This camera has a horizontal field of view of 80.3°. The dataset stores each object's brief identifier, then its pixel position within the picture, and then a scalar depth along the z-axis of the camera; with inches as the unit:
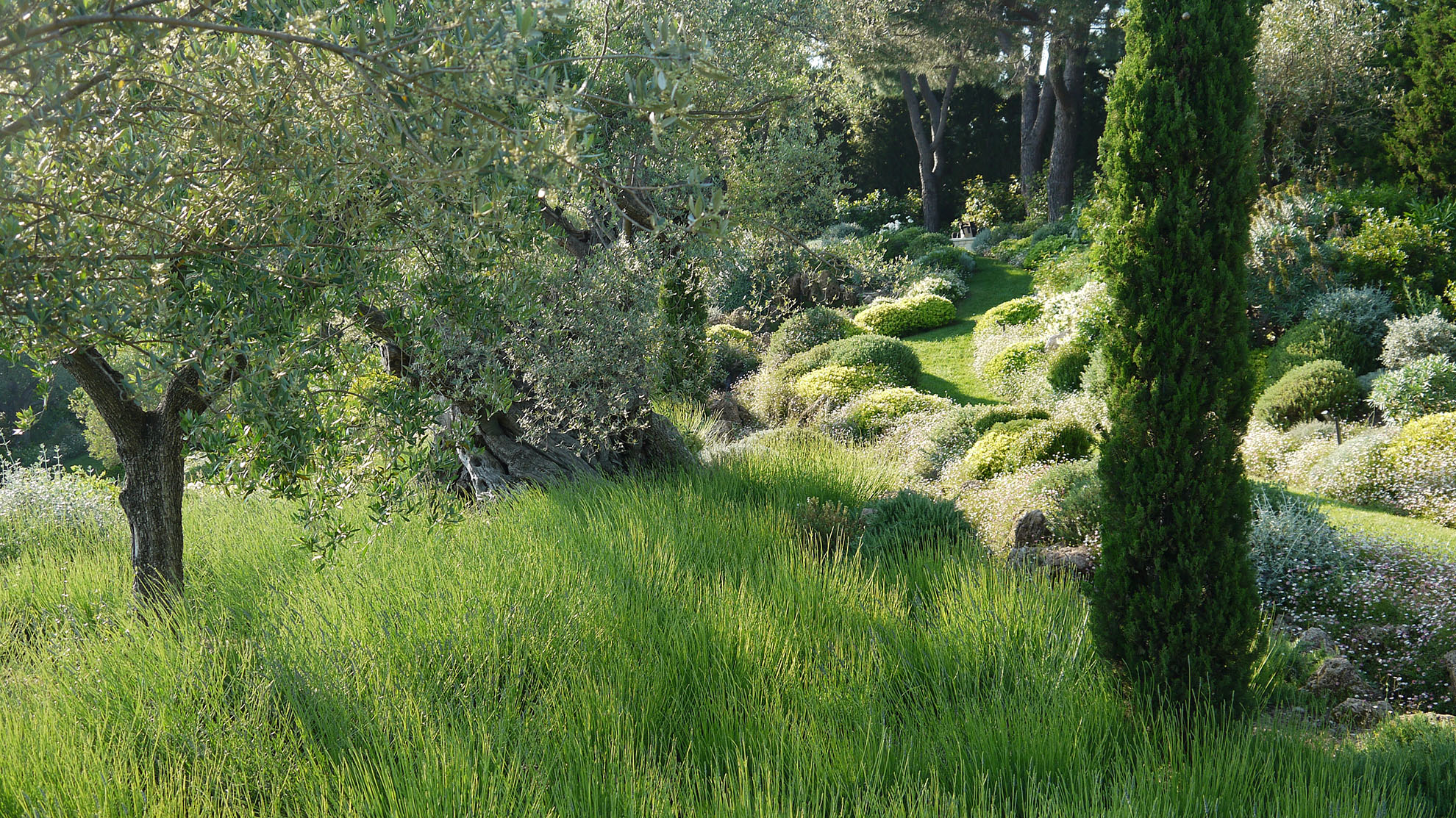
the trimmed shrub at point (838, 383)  526.0
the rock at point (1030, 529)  269.1
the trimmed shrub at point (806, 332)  656.4
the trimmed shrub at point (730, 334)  674.2
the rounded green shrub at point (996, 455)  352.2
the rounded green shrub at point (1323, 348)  413.7
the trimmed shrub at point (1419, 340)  387.5
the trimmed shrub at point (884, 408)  469.1
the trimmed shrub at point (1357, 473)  306.2
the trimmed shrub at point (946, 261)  843.4
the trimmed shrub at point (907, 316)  695.7
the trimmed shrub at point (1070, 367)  480.1
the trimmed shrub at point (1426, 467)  287.1
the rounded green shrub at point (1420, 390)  345.7
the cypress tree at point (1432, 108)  549.6
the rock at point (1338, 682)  178.9
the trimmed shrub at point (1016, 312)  625.0
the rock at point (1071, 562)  235.8
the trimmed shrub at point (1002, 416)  403.9
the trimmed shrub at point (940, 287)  765.3
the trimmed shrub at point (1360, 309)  430.9
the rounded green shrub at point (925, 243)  916.6
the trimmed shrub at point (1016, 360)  540.7
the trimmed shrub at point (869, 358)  560.7
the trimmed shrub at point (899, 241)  986.1
